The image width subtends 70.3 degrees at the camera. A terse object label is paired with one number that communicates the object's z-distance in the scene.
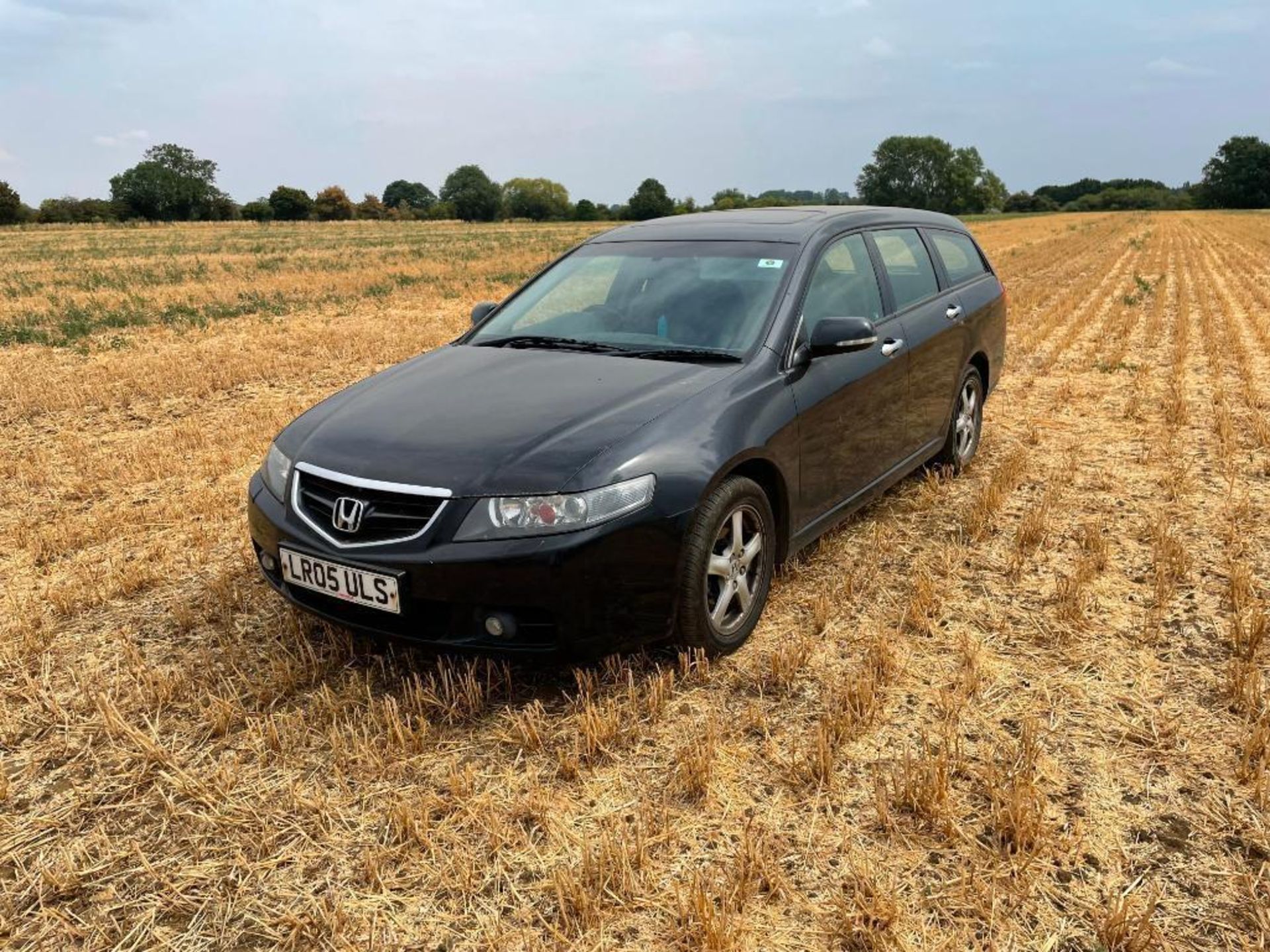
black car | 2.94
